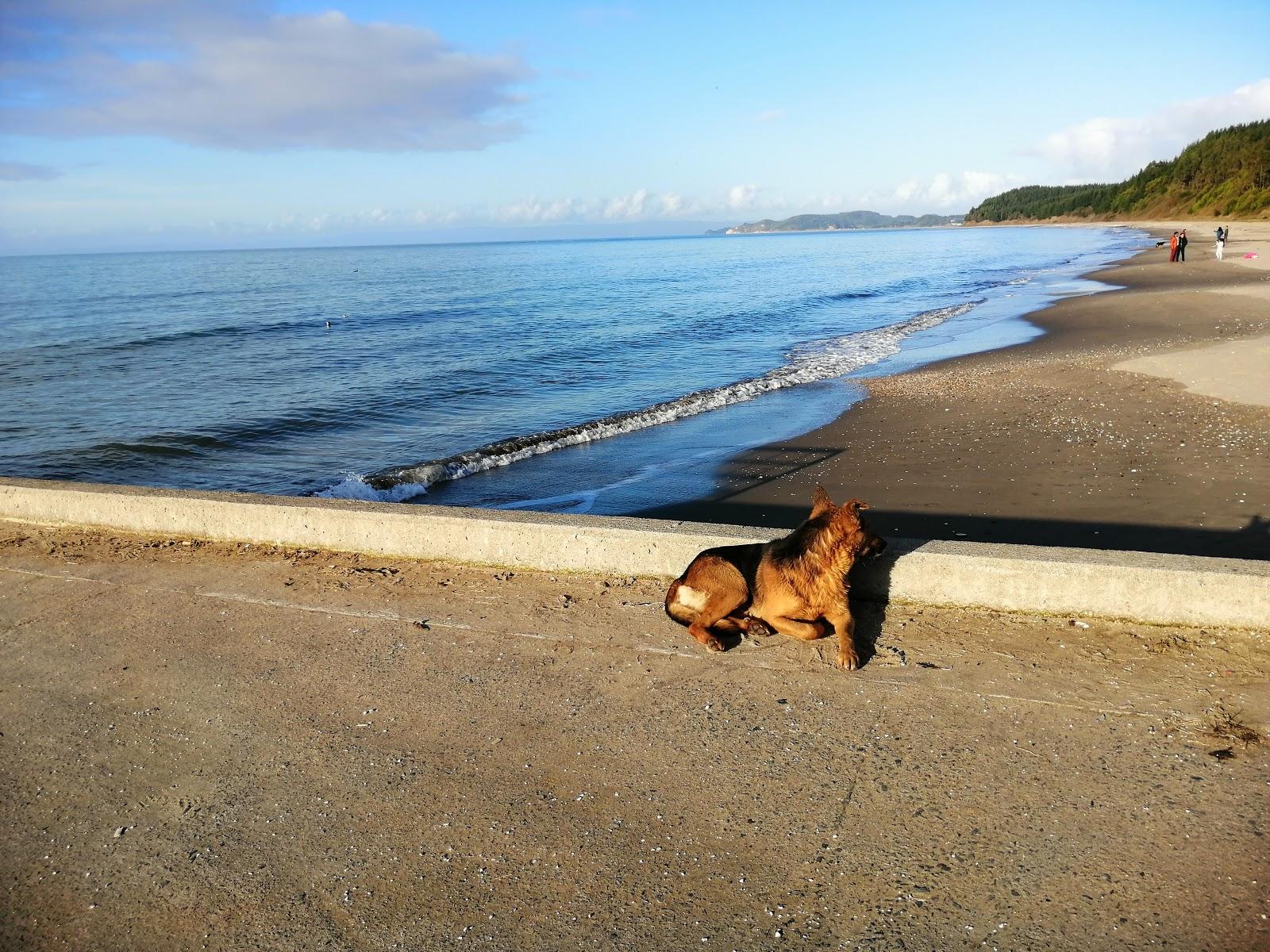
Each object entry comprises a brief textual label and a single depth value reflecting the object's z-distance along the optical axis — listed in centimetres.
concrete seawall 455
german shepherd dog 453
